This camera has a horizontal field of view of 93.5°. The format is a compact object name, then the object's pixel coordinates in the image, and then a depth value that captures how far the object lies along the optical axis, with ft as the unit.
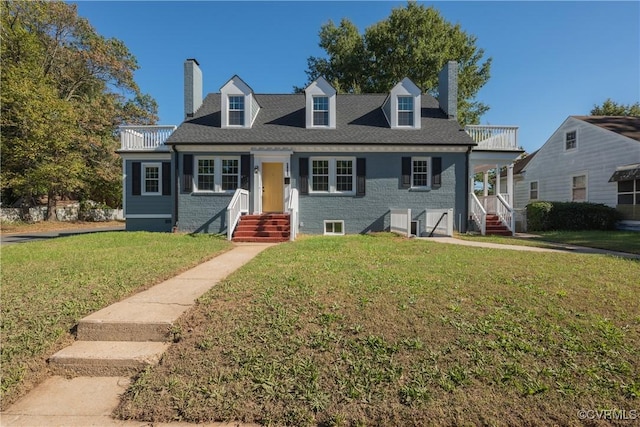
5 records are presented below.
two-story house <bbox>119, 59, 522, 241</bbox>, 41.27
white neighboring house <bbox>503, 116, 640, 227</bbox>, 48.33
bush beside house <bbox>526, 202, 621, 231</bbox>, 46.88
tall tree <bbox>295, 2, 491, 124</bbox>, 75.00
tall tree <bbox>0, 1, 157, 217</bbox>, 62.90
